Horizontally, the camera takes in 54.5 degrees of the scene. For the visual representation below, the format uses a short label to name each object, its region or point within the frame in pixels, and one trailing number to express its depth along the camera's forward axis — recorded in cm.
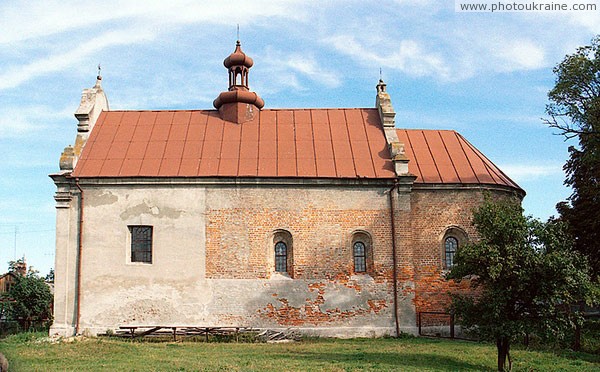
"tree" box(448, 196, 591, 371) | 1403
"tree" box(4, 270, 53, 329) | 2512
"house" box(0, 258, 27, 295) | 4320
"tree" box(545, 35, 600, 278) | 1878
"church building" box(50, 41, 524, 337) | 2089
